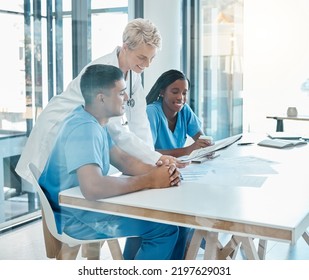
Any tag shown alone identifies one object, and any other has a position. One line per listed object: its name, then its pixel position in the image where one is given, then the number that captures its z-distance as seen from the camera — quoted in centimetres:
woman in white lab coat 160
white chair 144
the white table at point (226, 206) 110
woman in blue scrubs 199
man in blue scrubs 135
